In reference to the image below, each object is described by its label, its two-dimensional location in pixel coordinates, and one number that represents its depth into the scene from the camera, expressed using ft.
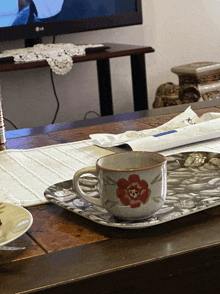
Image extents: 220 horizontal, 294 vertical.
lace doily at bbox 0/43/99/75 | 7.70
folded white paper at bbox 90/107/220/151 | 2.80
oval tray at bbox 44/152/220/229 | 1.75
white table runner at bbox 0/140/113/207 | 2.26
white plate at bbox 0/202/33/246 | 1.66
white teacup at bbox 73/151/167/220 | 1.67
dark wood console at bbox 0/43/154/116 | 7.62
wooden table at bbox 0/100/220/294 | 1.48
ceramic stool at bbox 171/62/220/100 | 8.97
